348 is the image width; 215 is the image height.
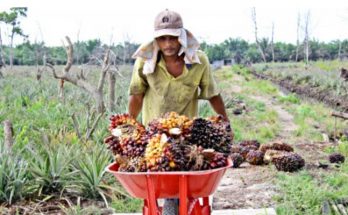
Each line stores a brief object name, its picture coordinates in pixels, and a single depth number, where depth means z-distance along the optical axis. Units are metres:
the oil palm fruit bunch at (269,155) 6.75
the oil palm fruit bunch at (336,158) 6.86
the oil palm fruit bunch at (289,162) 6.22
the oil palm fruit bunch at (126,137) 2.49
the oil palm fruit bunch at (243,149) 7.27
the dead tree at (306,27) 46.88
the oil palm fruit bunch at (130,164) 2.43
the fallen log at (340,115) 7.30
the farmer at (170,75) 3.04
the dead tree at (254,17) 58.69
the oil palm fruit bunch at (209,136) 2.54
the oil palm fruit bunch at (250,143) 7.84
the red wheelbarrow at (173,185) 2.36
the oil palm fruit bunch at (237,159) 6.86
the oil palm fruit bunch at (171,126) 2.47
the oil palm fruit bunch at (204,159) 2.40
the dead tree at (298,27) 56.49
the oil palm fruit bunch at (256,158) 6.90
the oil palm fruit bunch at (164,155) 2.35
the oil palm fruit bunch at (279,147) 7.19
